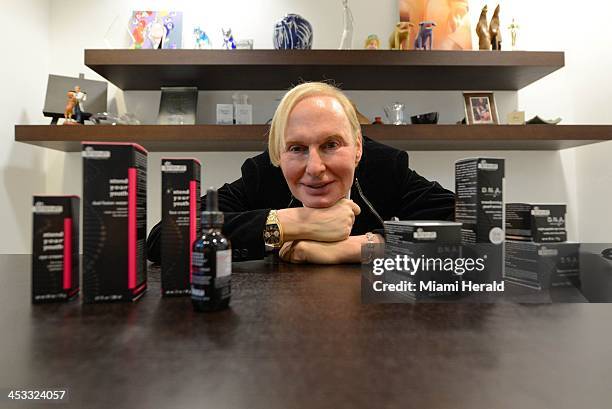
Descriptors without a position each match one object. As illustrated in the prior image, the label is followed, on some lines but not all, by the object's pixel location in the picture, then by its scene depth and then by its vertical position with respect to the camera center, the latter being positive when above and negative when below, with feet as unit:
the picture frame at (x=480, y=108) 8.60 +2.22
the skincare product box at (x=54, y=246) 2.11 -0.20
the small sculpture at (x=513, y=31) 8.65 +3.88
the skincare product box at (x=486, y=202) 2.40 +0.04
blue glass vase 8.14 +3.60
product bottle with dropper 1.99 -0.30
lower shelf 7.69 +1.46
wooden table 1.09 -0.51
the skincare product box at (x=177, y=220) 2.27 -0.07
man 3.81 +0.13
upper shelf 7.75 +2.83
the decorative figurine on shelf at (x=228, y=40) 8.49 +3.59
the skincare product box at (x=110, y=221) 2.11 -0.07
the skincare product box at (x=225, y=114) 8.39 +1.99
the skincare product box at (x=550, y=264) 2.29 -0.32
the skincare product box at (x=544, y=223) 2.35 -0.08
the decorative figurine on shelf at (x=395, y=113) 8.50 +2.07
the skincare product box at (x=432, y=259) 2.17 -0.27
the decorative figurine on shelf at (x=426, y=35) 8.30 +3.63
